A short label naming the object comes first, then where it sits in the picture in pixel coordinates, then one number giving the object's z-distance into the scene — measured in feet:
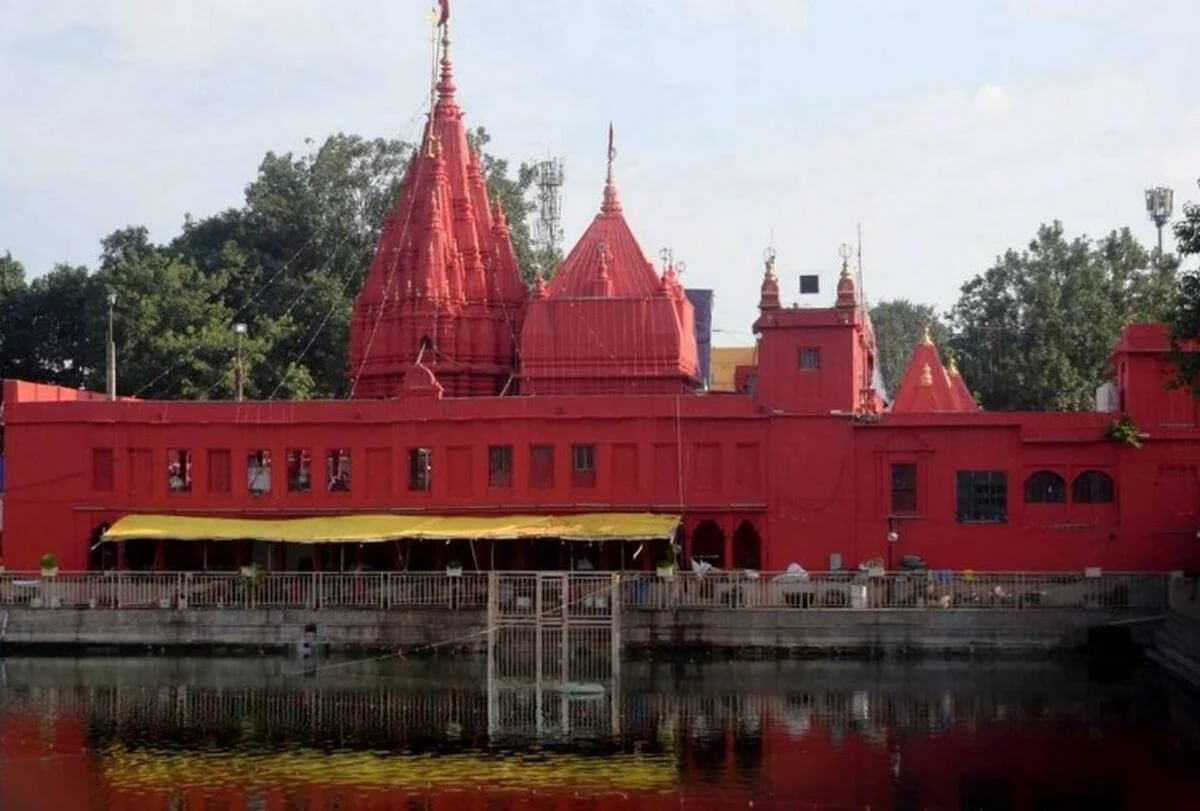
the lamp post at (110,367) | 185.30
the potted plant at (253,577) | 148.56
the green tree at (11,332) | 251.60
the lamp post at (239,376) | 192.24
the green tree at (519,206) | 253.65
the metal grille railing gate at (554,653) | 117.08
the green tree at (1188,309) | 124.88
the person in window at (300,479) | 163.84
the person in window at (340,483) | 163.43
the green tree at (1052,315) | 230.07
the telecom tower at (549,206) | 264.11
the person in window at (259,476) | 163.84
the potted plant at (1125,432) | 149.07
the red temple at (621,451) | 151.53
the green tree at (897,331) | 364.38
